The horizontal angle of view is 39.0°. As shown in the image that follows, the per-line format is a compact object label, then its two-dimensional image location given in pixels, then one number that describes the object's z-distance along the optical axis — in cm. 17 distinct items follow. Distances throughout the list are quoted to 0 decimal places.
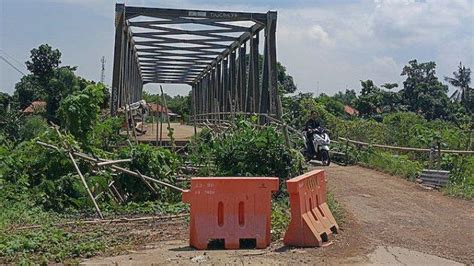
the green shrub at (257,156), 1170
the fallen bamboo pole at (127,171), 1170
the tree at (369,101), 5172
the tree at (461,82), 6975
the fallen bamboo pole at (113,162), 1176
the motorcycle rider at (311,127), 1769
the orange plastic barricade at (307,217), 768
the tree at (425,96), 5372
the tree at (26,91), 3827
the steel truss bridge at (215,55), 1992
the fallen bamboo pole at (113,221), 936
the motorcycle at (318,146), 1738
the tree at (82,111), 1391
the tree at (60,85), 3309
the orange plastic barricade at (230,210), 781
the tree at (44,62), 3791
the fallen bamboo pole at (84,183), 1043
